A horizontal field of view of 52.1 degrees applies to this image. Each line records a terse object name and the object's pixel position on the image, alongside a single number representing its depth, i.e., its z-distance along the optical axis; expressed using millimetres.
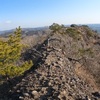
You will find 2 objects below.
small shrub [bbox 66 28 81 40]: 24022
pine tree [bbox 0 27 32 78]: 11090
